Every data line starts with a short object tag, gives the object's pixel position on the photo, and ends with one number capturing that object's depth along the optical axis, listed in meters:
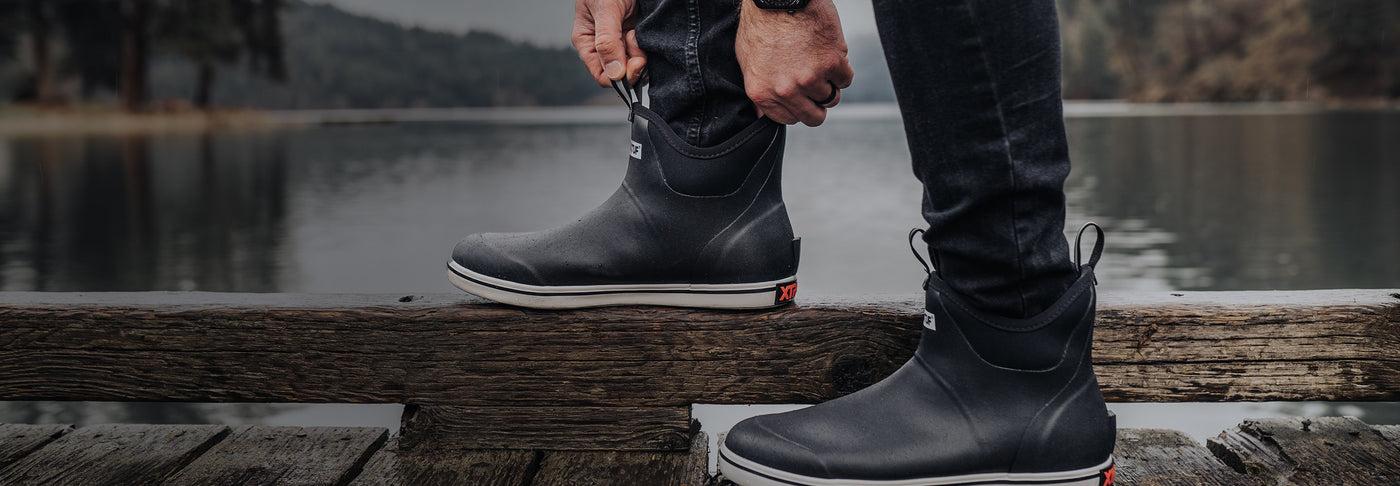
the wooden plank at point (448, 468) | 1.43
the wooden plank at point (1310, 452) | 1.42
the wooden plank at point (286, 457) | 1.45
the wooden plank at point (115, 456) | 1.44
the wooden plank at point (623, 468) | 1.43
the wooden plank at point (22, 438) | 1.54
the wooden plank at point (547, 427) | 1.55
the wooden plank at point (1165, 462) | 1.42
